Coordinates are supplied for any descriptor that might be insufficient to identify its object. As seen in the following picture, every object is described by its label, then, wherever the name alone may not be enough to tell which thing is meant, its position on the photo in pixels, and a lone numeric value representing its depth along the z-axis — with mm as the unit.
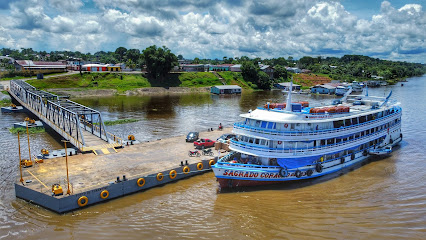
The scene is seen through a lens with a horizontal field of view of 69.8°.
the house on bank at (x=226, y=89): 121312
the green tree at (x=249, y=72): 146000
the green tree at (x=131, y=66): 142175
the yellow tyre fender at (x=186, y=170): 31991
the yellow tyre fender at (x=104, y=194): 26359
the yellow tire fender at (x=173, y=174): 30925
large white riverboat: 30312
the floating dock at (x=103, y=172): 25469
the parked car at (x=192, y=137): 41344
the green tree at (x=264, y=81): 142750
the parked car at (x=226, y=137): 40562
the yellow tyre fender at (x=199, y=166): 33222
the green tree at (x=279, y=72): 163375
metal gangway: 37375
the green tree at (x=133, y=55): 186500
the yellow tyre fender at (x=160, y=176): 29884
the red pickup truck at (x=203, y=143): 38656
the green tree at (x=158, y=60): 120625
